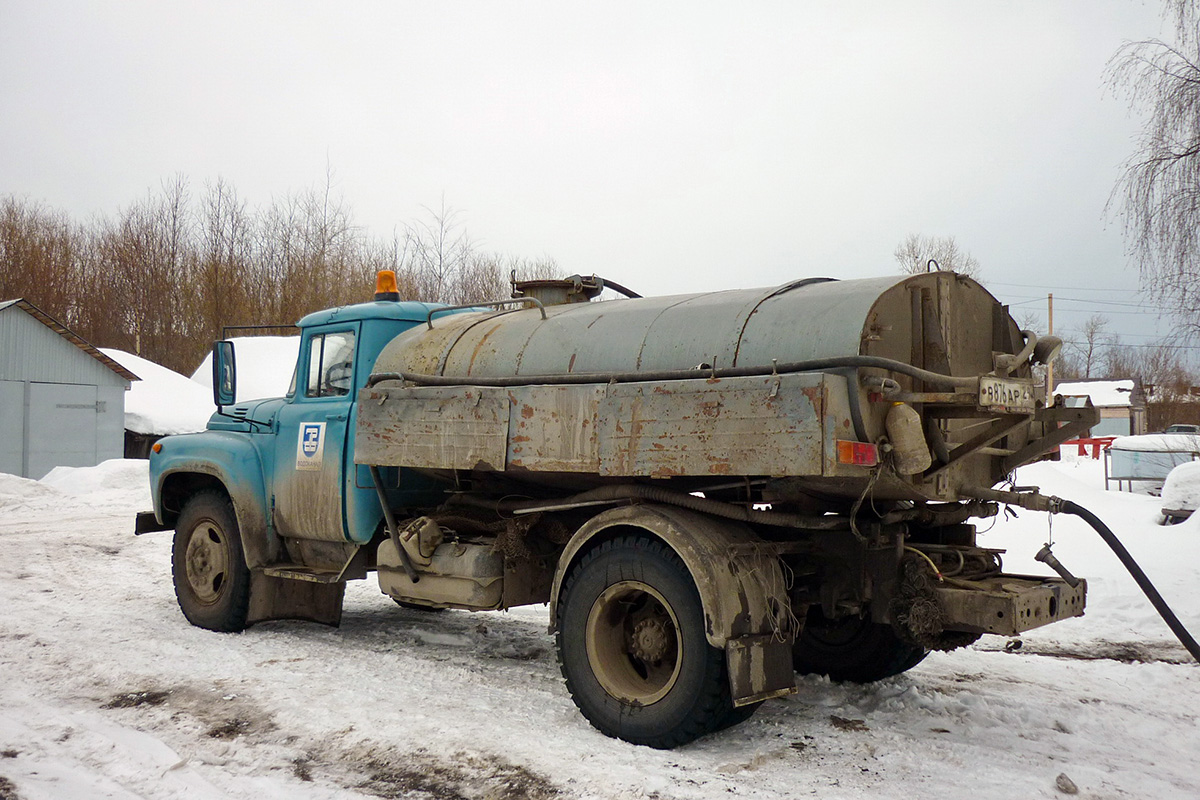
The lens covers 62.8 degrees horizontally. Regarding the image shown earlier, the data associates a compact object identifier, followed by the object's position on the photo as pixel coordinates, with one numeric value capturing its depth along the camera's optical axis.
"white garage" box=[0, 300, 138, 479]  23.56
